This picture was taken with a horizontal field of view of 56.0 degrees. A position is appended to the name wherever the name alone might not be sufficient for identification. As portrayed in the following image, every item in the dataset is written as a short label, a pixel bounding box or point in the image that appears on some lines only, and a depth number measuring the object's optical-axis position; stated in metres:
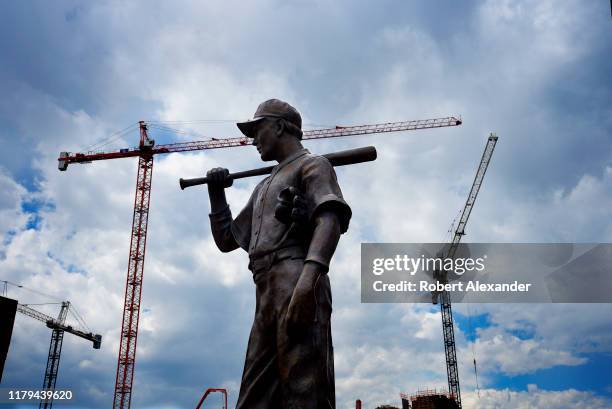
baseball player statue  4.58
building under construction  46.06
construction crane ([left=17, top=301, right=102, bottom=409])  75.31
